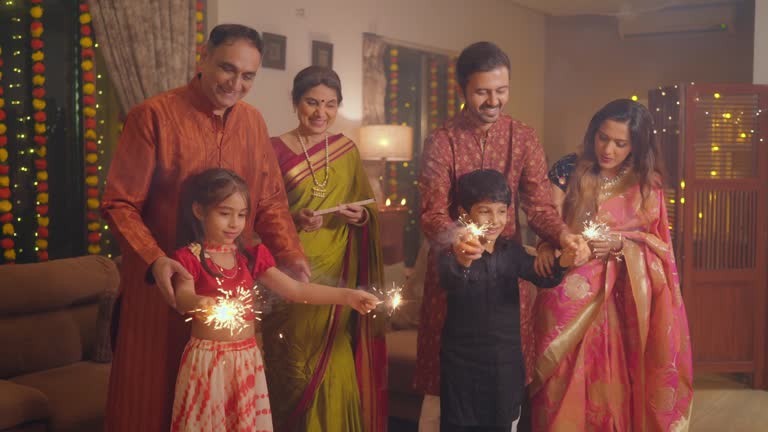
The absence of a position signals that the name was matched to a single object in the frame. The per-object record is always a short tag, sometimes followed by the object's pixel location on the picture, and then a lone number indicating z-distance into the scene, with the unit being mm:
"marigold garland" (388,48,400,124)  6977
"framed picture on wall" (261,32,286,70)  5352
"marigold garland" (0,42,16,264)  3994
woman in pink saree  2727
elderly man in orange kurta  1839
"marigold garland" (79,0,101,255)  4316
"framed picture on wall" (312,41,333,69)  5855
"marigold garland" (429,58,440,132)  7621
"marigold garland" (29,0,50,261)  4145
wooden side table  6281
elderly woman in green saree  2535
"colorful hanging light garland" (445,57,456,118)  7758
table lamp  6191
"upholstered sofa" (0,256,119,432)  3023
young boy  2344
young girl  1804
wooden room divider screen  4773
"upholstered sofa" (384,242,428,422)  3711
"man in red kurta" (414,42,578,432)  2408
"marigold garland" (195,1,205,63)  4617
